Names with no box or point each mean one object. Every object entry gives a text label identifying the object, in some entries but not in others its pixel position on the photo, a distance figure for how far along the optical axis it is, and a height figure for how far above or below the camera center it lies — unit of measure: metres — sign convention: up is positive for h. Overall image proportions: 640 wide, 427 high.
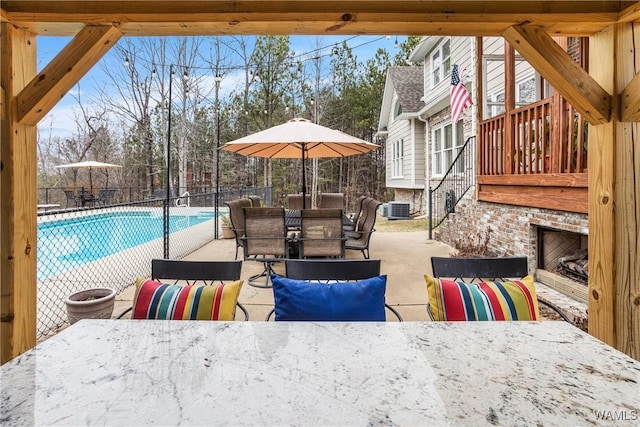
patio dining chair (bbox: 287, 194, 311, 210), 9.36 -0.09
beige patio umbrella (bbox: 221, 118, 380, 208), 5.04 +0.87
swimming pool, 8.69 -0.93
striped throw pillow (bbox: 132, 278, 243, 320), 2.00 -0.55
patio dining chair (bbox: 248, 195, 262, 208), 7.73 -0.05
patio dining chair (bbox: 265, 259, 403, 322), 2.22 -0.43
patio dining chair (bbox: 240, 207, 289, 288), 4.80 -0.46
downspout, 12.02 +1.30
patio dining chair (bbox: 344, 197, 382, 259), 5.53 -0.50
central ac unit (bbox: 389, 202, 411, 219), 13.28 -0.49
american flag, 8.16 +2.16
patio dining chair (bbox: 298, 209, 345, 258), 4.74 -0.46
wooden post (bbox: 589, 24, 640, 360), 2.27 -0.08
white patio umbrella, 15.05 +1.48
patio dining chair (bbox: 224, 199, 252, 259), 5.58 -0.30
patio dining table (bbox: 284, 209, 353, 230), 5.88 -0.36
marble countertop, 1.07 -0.61
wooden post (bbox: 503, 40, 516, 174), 5.43 +1.31
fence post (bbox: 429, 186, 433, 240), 8.19 -0.66
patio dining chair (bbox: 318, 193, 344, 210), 8.80 -0.07
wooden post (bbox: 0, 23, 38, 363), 2.26 -0.05
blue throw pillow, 1.92 -0.53
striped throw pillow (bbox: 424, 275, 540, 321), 2.00 -0.57
